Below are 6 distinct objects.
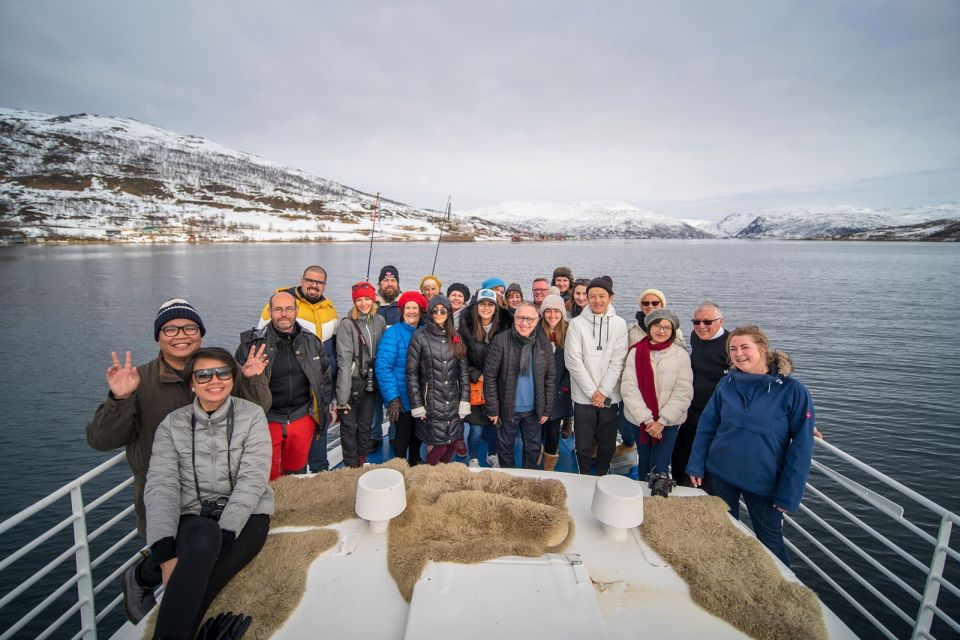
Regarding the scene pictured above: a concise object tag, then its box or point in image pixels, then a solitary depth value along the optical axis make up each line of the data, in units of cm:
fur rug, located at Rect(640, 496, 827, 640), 199
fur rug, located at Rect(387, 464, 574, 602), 224
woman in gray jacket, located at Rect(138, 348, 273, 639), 212
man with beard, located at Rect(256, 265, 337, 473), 434
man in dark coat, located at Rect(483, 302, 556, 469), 423
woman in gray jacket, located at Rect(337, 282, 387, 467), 442
